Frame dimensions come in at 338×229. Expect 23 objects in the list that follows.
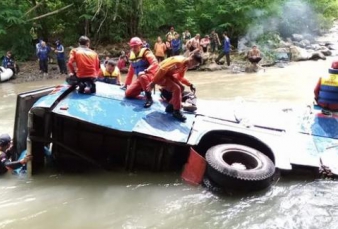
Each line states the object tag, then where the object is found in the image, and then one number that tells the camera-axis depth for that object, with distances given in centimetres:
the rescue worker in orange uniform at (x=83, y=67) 648
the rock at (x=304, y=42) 2295
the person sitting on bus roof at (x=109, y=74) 784
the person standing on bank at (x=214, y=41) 2008
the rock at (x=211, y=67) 1781
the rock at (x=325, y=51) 2141
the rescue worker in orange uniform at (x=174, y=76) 593
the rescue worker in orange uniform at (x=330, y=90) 669
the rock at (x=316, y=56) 2036
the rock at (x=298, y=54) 1998
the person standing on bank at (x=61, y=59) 1681
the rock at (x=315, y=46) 2240
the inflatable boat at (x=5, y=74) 1609
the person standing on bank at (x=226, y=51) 1809
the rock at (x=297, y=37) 2367
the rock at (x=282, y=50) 1992
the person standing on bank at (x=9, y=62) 1683
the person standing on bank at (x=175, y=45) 1835
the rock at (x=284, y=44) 2115
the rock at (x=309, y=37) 2426
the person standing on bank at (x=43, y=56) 1664
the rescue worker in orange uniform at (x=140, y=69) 643
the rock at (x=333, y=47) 2288
